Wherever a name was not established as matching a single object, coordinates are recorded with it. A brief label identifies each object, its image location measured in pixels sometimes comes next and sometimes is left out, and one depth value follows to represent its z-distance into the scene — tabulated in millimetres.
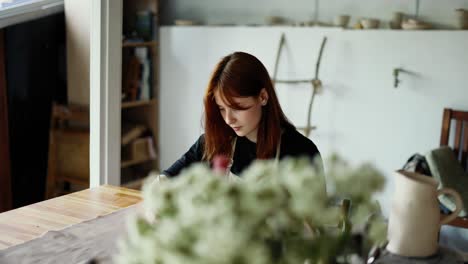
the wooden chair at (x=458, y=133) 3188
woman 1739
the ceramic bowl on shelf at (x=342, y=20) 3559
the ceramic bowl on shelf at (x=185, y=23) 4090
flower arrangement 634
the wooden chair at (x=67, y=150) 3836
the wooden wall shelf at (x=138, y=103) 4013
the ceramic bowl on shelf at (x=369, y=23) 3463
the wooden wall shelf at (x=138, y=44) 3916
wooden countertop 1512
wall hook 3342
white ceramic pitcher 1212
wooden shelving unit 4078
